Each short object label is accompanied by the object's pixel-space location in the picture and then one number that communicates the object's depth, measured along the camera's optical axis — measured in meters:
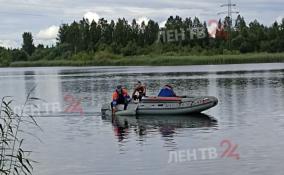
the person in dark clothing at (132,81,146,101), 31.56
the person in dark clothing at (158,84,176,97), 30.09
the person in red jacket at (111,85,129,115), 30.69
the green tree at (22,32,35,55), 194.00
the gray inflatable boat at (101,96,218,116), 30.17
